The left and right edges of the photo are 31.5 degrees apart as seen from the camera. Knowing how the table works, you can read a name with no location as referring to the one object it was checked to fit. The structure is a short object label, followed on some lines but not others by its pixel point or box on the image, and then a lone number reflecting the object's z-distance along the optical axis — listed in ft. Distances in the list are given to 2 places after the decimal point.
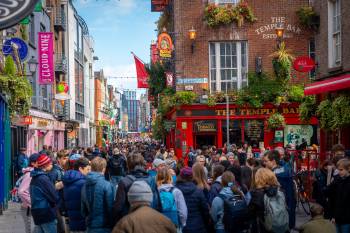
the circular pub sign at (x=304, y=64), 76.18
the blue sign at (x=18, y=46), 71.46
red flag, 129.59
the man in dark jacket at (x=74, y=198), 31.30
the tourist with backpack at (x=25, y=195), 35.58
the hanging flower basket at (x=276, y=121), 96.17
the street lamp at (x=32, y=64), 75.51
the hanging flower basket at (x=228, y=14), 99.81
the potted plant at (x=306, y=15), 95.37
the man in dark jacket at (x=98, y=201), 27.99
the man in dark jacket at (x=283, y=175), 37.42
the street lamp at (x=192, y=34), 98.94
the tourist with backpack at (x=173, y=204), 27.25
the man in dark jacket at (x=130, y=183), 27.07
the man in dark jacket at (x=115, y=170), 39.04
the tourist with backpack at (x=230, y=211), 28.84
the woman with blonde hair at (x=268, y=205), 27.86
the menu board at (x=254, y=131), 100.63
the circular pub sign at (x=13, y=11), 20.89
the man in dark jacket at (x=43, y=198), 30.91
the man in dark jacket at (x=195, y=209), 28.63
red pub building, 100.17
